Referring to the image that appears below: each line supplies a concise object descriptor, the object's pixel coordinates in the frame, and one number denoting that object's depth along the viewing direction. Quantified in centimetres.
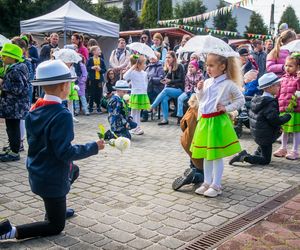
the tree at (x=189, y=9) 5428
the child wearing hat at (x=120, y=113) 779
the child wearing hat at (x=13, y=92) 622
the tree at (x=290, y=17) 5821
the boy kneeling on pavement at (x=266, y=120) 630
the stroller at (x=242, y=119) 865
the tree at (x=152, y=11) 5097
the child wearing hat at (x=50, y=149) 329
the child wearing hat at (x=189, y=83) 1035
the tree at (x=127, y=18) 4775
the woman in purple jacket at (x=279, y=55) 791
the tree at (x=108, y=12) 4775
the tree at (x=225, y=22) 5366
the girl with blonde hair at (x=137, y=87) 937
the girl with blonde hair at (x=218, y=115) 475
